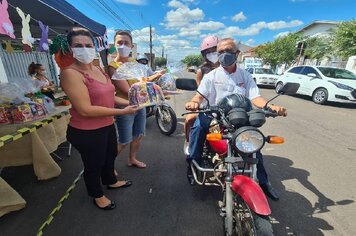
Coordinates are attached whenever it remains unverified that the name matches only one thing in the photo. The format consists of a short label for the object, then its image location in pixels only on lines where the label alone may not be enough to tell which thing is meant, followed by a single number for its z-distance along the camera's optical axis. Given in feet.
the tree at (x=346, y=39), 44.96
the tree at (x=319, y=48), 61.21
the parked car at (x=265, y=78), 49.19
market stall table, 8.63
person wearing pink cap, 10.99
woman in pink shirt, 6.86
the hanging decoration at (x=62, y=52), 7.56
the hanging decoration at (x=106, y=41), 19.89
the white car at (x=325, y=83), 28.84
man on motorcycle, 8.52
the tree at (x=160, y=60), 192.60
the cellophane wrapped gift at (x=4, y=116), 9.95
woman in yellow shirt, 9.55
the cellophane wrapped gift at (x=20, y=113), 10.12
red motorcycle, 5.45
